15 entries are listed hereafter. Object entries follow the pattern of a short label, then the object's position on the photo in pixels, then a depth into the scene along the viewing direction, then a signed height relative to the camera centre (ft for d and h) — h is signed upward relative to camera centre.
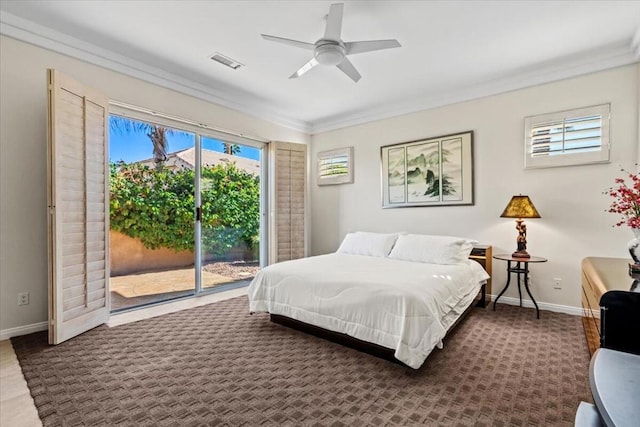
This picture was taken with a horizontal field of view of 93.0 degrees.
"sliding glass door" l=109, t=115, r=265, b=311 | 12.29 +0.10
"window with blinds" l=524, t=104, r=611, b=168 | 10.52 +2.77
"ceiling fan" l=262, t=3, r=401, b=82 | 7.52 +4.52
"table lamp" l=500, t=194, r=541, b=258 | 10.89 +0.02
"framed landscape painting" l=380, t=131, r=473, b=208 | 13.26 +1.97
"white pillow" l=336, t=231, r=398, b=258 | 12.93 -1.33
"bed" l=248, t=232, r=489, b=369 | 7.11 -2.20
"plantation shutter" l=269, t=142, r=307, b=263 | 16.10 +0.70
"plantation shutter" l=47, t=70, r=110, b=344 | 8.47 +0.20
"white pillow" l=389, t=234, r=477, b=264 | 11.07 -1.36
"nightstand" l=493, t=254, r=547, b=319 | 10.72 -2.07
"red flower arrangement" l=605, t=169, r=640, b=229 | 6.95 +0.22
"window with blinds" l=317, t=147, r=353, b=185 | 17.02 +2.77
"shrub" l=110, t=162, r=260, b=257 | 12.40 +0.38
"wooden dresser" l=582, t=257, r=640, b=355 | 6.31 -1.48
